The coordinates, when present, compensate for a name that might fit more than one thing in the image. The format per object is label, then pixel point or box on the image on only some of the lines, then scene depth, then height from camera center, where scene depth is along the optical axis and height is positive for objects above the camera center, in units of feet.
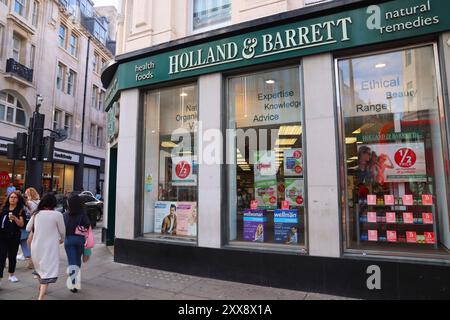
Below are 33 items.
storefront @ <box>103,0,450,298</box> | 17.65 +2.54
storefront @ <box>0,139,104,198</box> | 71.77 +7.31
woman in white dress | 16.92 -2.12
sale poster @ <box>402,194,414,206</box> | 18.38 -0.16
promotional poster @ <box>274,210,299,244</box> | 20.65 -1.79
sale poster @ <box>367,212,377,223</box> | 19.15 -1.15
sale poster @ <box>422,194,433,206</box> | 17.90 -0.19
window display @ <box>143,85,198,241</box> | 24.56 +2.67
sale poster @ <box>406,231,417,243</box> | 18.09 -2.18
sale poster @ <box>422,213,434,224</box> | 17.87 -1.15
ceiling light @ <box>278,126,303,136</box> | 21.17 +4.34
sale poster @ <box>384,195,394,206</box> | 18.85 -0.18
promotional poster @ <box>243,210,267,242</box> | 21.80 -1.78
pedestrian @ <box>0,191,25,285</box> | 20.42 -1.52
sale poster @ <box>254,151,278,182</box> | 22.41 +2.18
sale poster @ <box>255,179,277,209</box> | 21.98 +0.26
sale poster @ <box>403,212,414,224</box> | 18.33 -1.17
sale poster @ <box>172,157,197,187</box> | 24.58 +1.97
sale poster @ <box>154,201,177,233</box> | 25.48 -1.02
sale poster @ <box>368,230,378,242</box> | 18.93 -2.15
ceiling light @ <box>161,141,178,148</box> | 26.27 +4.28
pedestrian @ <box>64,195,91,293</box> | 18.88 -2.12
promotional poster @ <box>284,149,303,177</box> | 21.11 +2.26
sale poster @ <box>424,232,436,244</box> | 17.66 -2.19
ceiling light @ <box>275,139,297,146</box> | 21.56 +3.65
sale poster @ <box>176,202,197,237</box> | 23.95 -1.46
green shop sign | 17.37 +9.42
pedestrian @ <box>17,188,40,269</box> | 24.74 -0.61
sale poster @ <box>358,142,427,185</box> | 18.30 +1.94
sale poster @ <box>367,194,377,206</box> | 19.21 -0.18
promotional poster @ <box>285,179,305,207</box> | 20.79 +0.35
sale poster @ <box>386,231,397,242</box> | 18.57 -2.18
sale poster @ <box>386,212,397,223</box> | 18.75 -1.14
